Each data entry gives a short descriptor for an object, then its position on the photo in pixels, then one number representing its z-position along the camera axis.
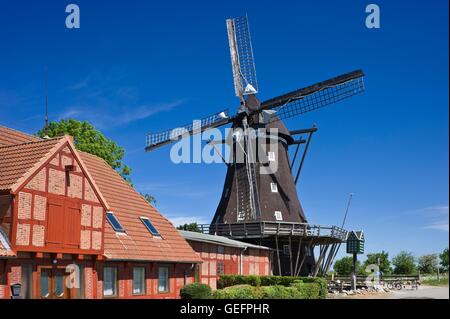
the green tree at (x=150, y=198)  44.52
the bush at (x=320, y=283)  33.75
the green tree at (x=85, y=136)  37.00
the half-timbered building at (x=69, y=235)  17.45
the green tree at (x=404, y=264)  80.94
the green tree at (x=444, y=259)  86.36
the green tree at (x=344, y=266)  77.31
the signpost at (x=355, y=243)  43.68
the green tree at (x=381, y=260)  78.56
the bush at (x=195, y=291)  22.83
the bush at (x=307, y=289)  29.88
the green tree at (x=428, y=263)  91.62
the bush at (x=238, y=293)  23.36
